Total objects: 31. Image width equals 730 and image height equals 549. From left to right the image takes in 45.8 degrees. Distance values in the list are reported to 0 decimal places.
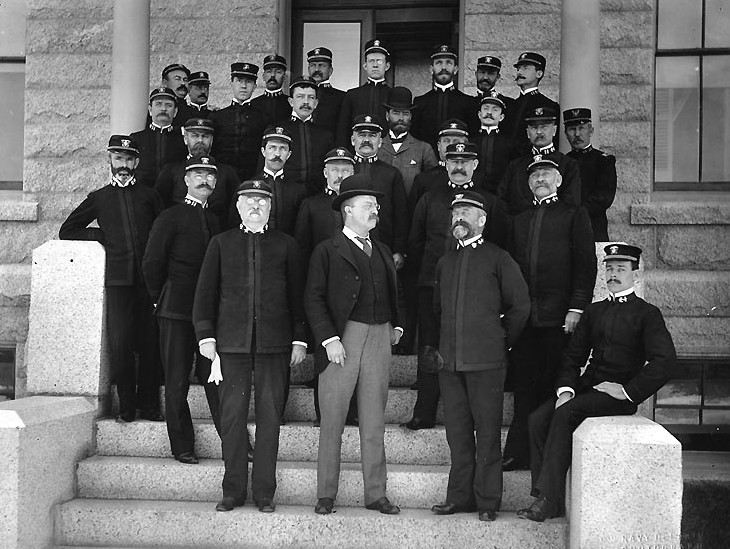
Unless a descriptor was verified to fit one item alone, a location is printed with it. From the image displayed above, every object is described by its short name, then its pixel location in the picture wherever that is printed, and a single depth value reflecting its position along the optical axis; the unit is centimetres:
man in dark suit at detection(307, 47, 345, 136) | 776
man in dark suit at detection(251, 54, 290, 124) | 777
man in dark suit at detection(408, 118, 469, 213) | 654
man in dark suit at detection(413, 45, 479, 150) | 743
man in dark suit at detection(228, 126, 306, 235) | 648
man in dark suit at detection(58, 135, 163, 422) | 632
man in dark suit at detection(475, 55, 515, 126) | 738
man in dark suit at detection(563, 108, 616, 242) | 696
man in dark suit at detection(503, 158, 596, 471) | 582
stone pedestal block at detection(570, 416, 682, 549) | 480
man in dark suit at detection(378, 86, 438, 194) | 701
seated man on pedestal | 522
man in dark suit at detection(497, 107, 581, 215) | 632
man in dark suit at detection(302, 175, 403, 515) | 548
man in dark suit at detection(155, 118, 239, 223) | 670
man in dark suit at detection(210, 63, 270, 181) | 746
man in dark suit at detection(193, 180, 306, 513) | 550
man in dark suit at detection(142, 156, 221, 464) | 593
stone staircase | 530
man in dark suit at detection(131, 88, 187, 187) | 728
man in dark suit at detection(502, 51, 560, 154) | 725
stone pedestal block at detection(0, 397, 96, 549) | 523
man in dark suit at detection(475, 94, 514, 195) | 690
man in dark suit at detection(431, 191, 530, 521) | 538
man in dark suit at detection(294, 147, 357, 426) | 627
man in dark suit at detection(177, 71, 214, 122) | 770
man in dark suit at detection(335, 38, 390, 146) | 755
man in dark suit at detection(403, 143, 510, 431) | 608
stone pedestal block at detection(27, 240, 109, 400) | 627
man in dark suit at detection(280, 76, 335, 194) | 710
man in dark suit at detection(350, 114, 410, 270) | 653
